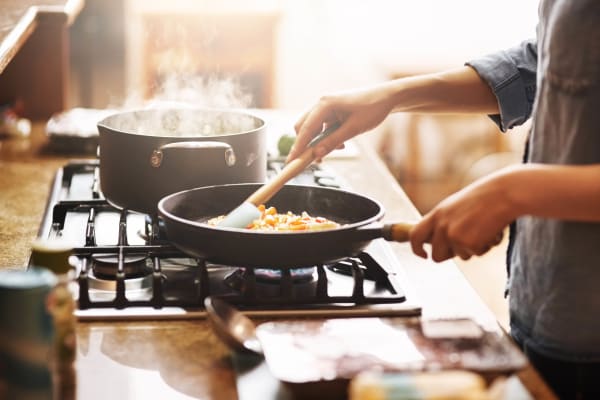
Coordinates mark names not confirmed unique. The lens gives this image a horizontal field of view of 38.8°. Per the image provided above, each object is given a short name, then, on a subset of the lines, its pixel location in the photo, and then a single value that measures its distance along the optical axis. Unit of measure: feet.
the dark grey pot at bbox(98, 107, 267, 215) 4.82
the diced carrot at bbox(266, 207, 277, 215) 4.83
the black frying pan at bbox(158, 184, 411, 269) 3.96
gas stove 4.10
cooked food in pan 4.48
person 3.44
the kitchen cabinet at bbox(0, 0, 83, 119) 8.86
